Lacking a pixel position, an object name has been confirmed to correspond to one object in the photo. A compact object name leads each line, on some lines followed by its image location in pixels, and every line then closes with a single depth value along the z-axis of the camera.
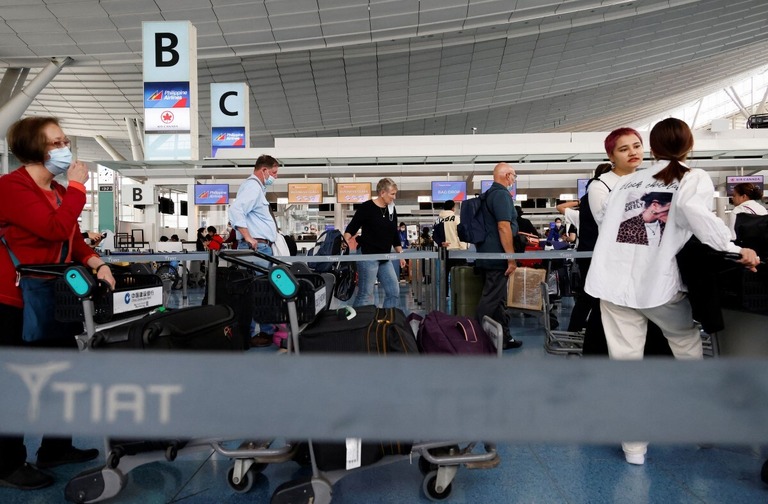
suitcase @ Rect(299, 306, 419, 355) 2.07
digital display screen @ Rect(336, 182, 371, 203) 15.85
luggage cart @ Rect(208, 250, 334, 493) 1.99
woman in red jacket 2.09
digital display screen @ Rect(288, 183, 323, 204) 15.80
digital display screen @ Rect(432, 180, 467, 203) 15.69
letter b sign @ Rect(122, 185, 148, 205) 15.78
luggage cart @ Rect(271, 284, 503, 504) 1.92
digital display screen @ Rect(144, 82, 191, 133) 11.59
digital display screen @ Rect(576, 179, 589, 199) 15.32
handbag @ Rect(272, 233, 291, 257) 4.75
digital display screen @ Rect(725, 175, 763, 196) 14.52
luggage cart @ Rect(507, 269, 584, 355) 4.12
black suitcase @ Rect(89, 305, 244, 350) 1.92
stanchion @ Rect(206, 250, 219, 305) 3.53
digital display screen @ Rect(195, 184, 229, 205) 15.83
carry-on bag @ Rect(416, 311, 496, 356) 2.26
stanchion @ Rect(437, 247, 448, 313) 4.65
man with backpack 4.48
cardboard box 5.80
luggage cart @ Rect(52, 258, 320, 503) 2.02
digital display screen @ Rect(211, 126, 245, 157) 17.19
